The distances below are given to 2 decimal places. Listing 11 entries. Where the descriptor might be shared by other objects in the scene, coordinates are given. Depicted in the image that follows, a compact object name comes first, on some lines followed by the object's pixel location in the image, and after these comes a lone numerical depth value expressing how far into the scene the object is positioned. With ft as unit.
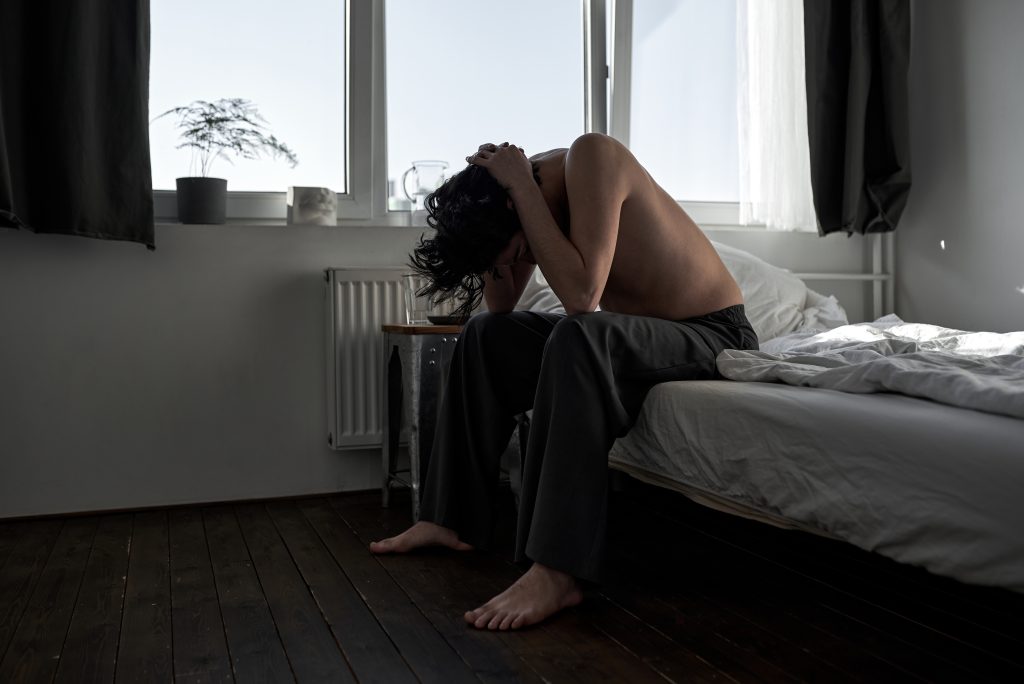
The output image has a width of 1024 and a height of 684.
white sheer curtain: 9.83
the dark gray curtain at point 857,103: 9.58
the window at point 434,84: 8.64
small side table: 7.51
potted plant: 8.27
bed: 3.60
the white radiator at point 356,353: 8.45
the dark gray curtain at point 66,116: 7.36
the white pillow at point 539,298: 7.94
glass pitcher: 8.91
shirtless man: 4.96
